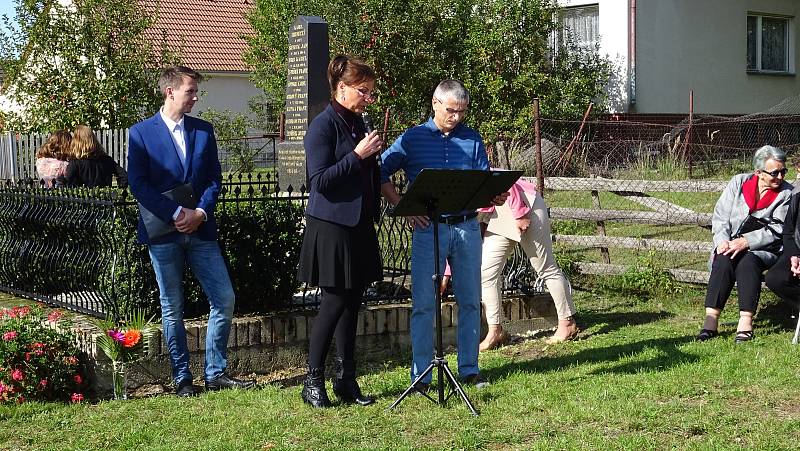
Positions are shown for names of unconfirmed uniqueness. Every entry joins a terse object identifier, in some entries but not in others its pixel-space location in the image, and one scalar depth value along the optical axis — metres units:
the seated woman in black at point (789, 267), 8.16
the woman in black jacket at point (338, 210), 5.97
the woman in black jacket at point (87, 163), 10.35
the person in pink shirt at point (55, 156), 10.47
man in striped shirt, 6.53
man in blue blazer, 6.58
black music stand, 5.84
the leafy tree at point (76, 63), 18.19
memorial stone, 12.40
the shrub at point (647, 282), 10.20
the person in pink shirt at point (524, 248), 8.37
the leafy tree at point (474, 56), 19.47
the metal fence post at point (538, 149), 11.52
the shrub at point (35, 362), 6.59
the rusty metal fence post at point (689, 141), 17.52
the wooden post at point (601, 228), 11.18
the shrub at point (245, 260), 7.29
